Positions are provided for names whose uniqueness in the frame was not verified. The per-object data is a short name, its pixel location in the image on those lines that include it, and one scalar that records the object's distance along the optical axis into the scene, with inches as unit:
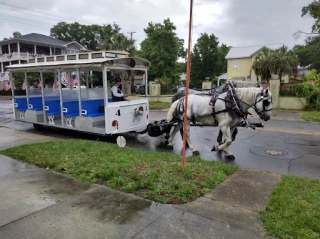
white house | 1566.2
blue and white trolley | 323.6
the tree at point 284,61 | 915.4
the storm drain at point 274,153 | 277.6
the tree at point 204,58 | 1811.0
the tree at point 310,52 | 1257.6
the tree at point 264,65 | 921.5
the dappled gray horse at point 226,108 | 249.3
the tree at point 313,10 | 936.3
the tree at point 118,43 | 1217.4
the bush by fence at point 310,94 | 621.3
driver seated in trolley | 336.5
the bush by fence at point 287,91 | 677.3
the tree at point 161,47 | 1469.0
